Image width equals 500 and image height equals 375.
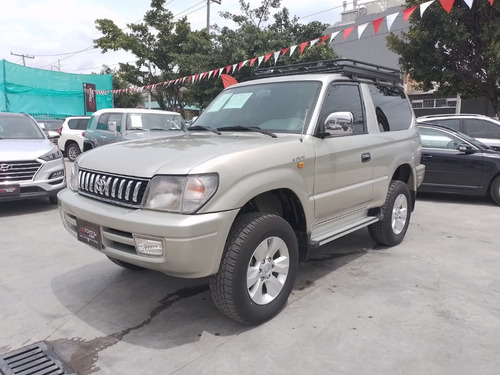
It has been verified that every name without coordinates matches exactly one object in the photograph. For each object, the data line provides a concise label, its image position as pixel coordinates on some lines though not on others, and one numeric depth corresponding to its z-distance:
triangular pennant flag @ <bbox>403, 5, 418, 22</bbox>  7.29
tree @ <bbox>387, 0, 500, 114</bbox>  10.30
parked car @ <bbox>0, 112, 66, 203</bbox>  6.14
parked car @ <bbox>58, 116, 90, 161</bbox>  14.77
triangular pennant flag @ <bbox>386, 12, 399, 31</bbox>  7.94
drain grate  2.51
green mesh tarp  19.50
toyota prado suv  2.59
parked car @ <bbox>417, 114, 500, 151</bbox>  8.30
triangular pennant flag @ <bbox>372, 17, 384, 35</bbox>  8.00
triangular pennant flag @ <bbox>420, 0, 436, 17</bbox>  7.58
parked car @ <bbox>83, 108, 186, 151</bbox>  9.55
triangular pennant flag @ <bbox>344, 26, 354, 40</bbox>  8.70
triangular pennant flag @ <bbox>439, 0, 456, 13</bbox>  6.72
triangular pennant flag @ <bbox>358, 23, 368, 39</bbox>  8.54
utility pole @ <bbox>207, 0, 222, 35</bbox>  24.03
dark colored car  7.34
